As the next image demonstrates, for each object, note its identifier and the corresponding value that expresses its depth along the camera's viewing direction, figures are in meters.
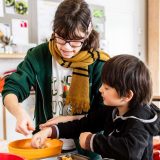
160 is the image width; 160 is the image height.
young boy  0.84
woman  1.07
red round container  0.80
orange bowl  0.88
